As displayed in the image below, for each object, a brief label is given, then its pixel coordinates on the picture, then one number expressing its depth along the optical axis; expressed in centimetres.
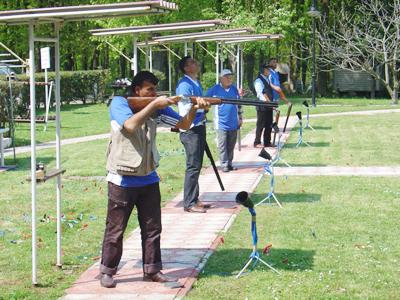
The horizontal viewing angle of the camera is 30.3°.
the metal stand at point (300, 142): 1684
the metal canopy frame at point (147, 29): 915
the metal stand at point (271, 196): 979
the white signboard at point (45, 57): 1988
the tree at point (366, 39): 3253
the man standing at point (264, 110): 1581
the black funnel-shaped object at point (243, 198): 655
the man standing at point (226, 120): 1245
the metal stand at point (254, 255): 666
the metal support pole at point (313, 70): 3000
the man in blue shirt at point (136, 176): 602
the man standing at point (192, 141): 936
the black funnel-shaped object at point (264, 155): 976
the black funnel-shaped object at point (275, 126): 1501
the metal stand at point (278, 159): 1351
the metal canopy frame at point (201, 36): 1291
